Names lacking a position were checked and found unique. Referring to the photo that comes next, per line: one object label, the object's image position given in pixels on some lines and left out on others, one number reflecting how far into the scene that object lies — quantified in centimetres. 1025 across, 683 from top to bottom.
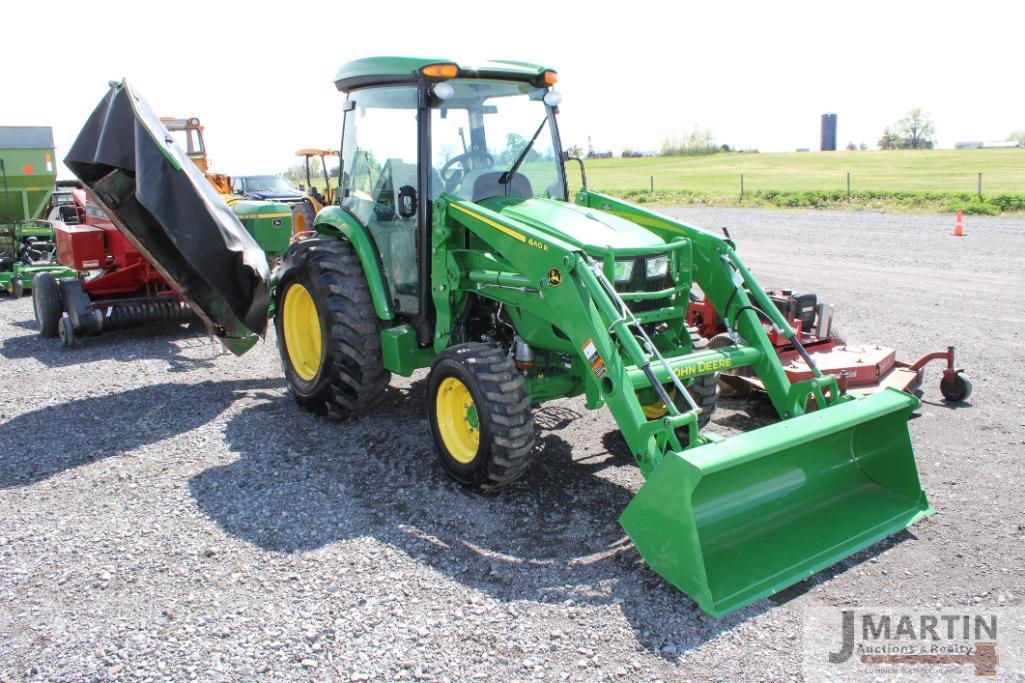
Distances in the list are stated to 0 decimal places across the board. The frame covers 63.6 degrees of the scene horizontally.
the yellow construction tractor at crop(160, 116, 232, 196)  1426
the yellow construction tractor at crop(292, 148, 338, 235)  1220
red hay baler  878
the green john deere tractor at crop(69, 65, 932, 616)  400
